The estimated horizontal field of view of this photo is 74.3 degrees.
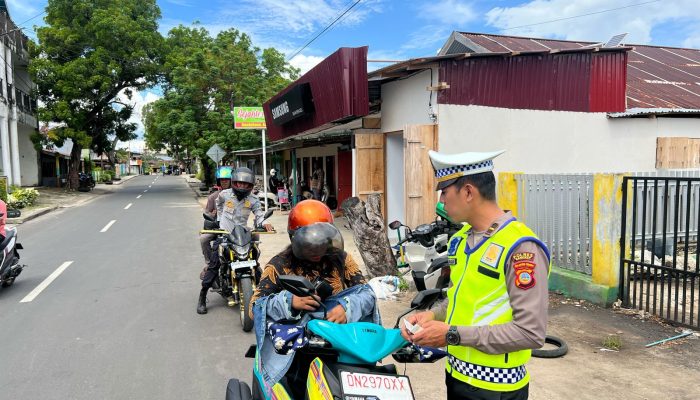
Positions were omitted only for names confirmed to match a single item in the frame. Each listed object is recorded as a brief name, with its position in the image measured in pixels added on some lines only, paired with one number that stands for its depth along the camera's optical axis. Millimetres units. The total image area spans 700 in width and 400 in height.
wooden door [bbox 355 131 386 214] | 9359
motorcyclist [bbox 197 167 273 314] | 5613
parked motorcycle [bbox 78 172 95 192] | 30266
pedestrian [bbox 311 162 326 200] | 16656
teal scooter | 1704
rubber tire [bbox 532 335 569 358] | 4074
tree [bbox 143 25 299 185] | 24641
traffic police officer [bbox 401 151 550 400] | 1619
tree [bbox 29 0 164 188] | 25125
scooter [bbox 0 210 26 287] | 6156
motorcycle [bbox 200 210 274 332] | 4875
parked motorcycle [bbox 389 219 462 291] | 5445
